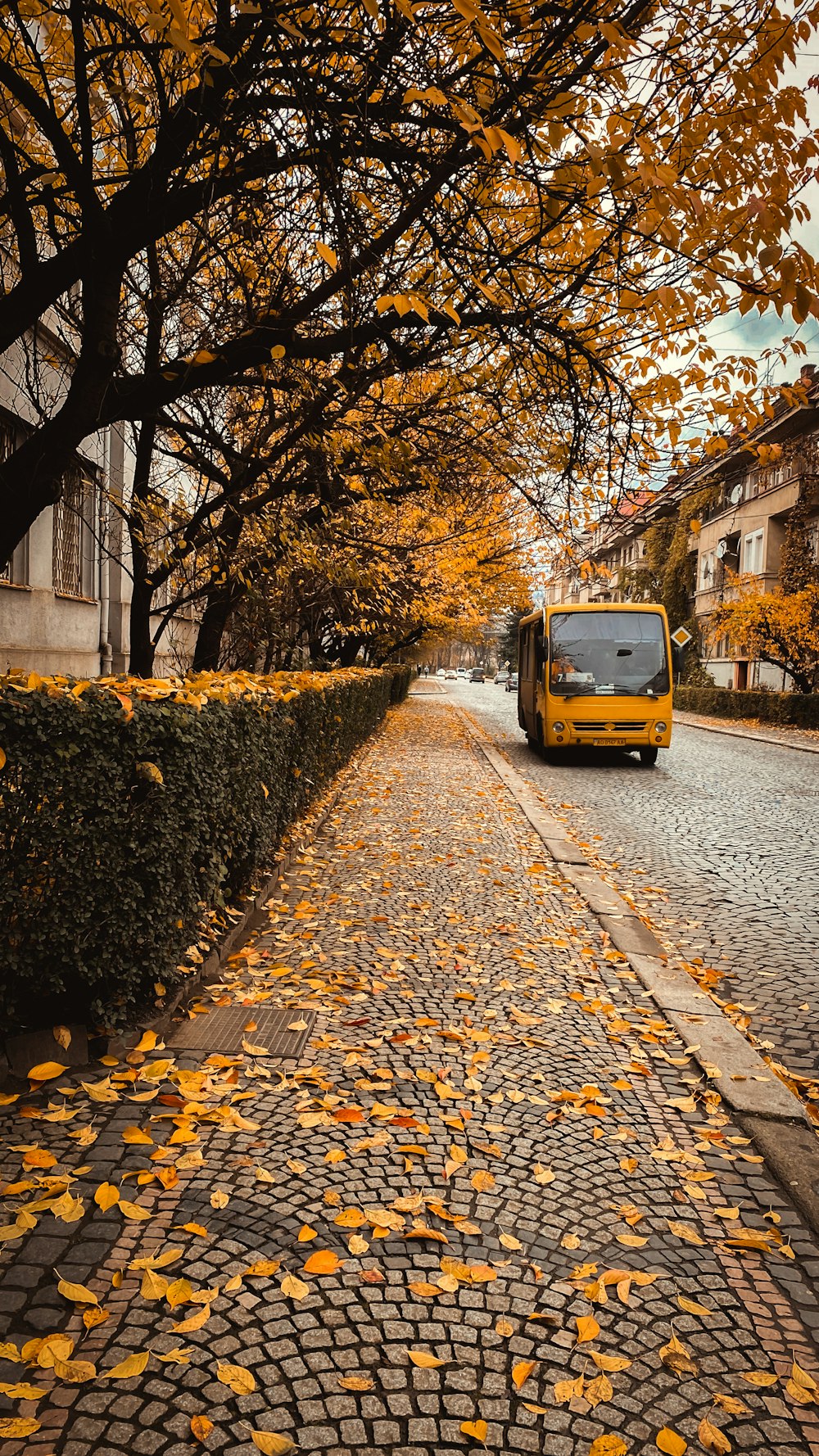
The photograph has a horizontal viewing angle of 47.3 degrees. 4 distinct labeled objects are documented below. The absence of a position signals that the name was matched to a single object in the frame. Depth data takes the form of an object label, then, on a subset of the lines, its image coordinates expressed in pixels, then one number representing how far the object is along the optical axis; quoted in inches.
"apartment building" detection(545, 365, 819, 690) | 1336.1
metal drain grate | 157.1
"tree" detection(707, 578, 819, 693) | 1115.3
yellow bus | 605.0
